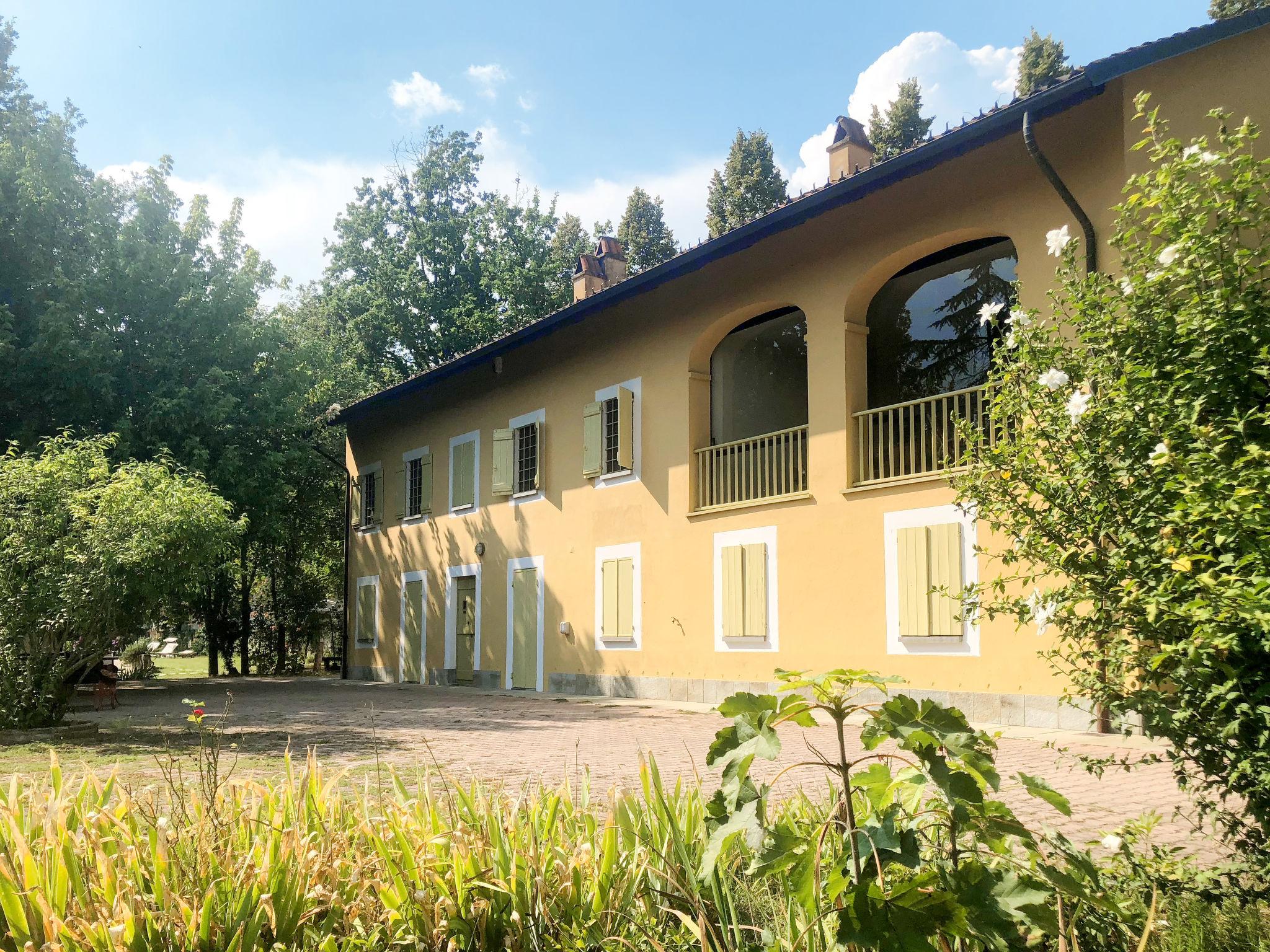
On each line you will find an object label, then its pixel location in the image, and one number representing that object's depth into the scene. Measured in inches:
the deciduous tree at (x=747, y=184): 1424.7
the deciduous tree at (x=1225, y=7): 920.9
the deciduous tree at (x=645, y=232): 1587.1
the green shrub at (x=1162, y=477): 109.4
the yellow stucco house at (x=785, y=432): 411.5
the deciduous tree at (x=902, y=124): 1267.2
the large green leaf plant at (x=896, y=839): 86.4
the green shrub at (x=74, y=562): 405.4
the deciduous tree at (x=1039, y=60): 1164.5
